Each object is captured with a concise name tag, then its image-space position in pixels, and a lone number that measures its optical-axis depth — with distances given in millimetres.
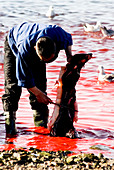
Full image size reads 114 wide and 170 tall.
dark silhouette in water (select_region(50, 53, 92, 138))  10675
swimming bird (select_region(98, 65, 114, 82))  16562
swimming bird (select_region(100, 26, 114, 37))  24950
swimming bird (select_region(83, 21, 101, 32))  26317
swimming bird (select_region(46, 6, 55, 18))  31037
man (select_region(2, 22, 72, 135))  9780
